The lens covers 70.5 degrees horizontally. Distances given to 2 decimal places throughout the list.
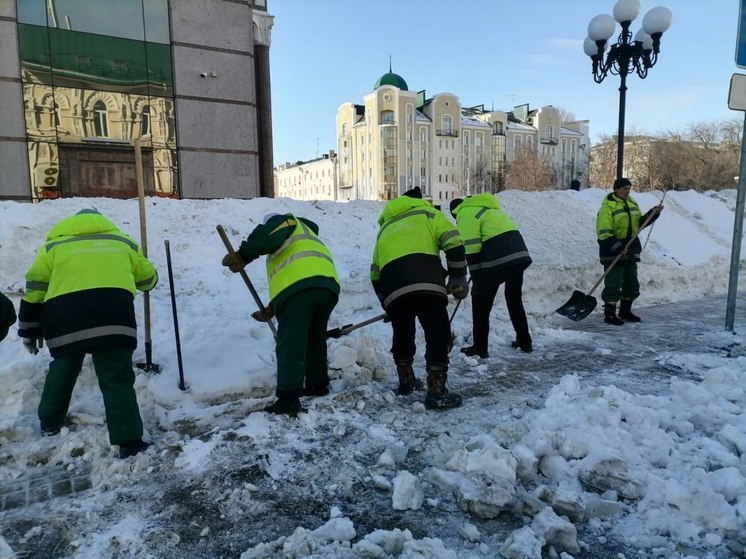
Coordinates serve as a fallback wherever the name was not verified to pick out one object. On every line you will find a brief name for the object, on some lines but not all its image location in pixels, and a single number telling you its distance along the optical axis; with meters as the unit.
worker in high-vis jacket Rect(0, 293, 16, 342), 3.06
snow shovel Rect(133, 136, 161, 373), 4.26
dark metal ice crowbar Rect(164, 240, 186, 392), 4.18
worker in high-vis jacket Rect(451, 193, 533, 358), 5.20
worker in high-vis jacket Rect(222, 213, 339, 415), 3.67
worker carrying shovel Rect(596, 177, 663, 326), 6.61
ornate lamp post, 9.55
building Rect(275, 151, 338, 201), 77.56
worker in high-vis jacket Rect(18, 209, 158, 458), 3.15
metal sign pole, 5.57
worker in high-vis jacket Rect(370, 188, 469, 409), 3.90
